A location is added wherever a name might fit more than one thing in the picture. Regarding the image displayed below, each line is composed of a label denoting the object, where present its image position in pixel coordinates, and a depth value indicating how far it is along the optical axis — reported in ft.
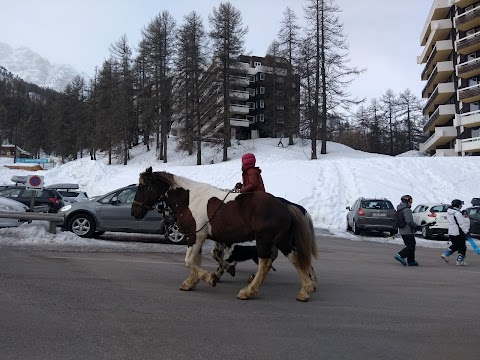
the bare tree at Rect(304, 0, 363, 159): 159.02
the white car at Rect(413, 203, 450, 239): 67.92
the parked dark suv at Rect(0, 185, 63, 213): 71.77
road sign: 53.36
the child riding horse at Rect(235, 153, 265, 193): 24.76
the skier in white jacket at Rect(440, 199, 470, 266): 40.27
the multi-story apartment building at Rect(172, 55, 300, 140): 168.76
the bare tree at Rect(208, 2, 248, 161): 169.27
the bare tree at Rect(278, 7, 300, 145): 172.55
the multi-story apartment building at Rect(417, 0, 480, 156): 162.40
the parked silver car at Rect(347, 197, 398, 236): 69.15
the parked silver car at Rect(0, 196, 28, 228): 48.21
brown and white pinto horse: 22.66
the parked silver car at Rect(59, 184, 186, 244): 47.16
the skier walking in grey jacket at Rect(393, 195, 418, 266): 39.55
